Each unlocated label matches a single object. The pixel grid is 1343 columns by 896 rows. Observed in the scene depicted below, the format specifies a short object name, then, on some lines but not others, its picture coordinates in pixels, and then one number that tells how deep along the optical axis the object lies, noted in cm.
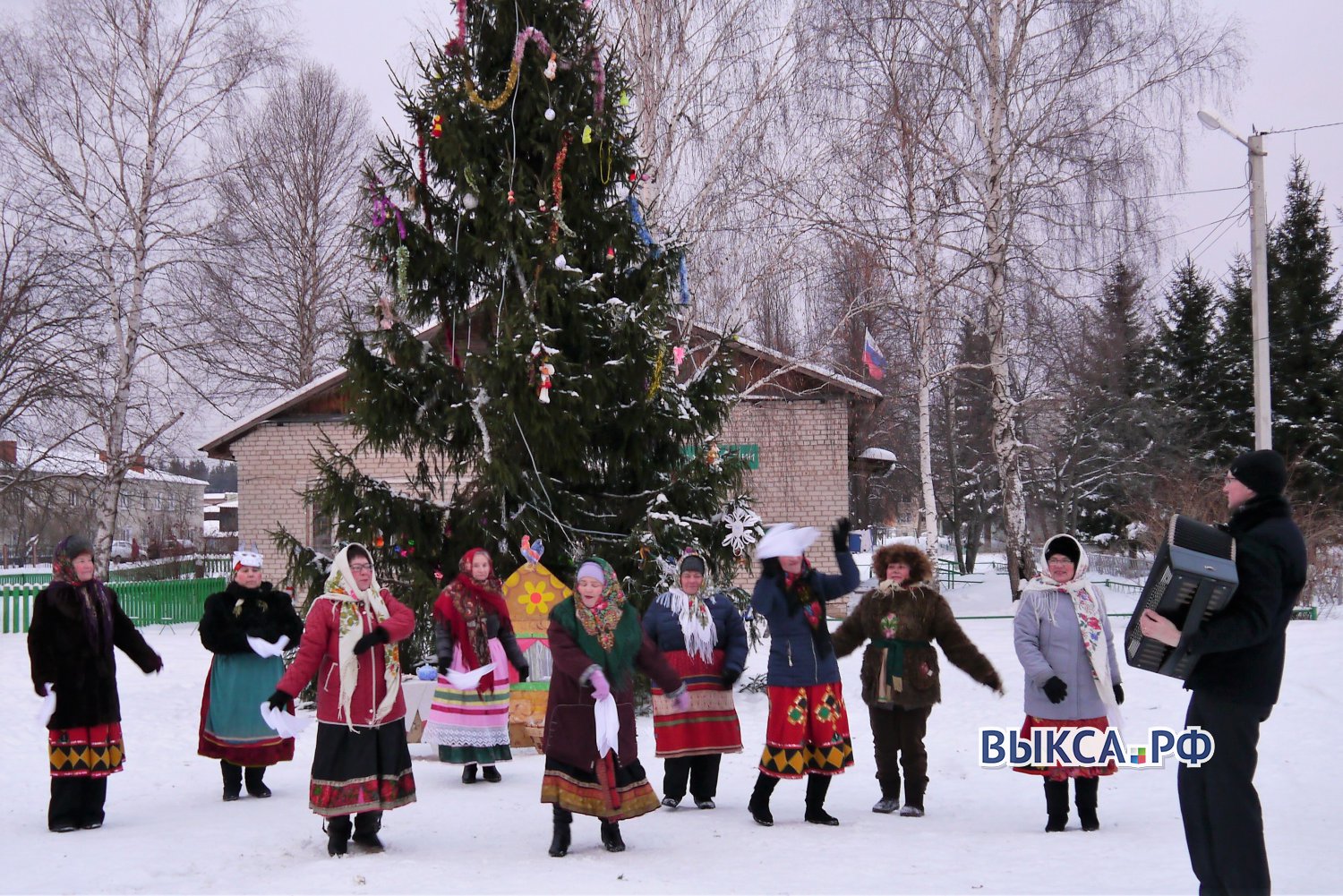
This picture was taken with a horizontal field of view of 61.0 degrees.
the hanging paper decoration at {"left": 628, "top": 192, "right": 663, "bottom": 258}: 1091
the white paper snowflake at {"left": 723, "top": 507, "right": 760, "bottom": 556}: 981
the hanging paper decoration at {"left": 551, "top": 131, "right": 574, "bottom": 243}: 1059
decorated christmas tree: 1033
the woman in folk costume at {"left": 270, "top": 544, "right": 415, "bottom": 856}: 611
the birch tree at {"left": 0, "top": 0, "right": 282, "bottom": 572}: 1939
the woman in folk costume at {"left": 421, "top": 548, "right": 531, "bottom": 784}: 817
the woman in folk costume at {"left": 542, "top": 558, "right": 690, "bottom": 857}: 600
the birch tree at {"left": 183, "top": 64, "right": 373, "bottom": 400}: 2689
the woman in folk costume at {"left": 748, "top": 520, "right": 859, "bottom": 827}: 678
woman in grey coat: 652
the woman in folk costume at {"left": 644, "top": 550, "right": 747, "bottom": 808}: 738
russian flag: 1703
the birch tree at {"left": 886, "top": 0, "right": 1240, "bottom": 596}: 1684
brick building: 1831
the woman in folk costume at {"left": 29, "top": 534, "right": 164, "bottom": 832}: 712
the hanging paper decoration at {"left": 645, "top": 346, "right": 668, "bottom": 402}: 1048
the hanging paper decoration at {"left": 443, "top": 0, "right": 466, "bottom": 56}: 1063
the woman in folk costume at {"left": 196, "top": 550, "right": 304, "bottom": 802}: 796
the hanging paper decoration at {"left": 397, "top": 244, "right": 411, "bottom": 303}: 1037
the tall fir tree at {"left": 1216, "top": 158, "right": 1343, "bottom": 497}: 2852
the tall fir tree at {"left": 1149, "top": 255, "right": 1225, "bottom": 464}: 3170
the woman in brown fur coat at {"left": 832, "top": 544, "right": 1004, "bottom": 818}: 694
